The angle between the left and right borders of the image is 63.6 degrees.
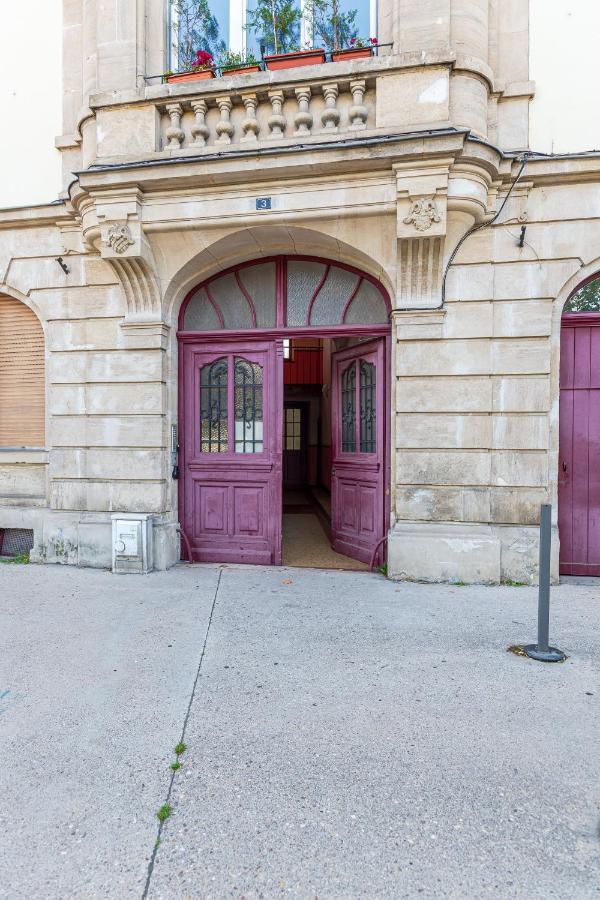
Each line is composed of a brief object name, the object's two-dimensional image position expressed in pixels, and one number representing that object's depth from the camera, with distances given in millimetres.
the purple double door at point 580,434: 5180
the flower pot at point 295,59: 5018
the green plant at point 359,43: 5004
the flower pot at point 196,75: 5207
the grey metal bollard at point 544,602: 3294
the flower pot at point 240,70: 5179
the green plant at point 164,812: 1988
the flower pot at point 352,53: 4949
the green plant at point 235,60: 5148
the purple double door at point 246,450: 5809
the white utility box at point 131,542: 5371
